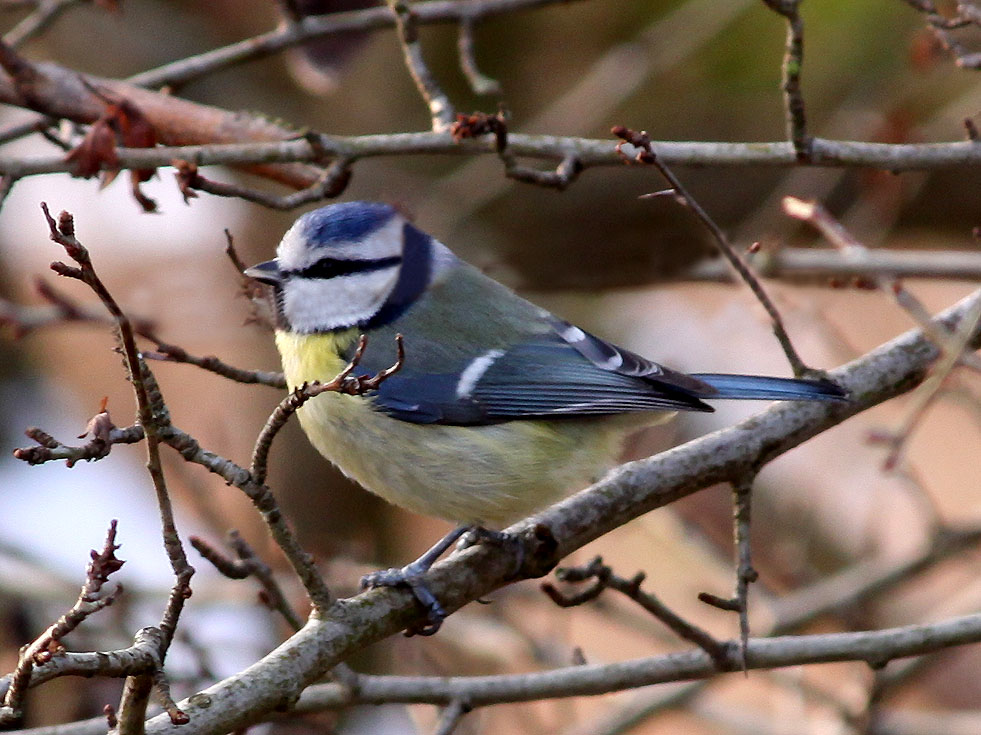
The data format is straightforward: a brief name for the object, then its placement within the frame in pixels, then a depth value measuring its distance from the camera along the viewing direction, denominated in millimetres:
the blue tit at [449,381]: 4664
